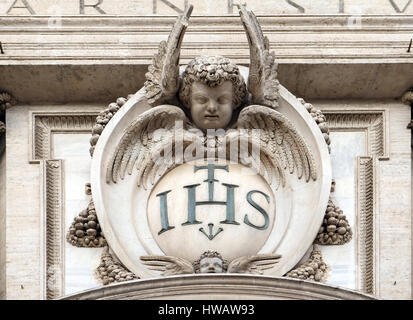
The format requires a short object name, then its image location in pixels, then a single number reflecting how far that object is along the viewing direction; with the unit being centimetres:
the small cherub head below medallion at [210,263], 2309
